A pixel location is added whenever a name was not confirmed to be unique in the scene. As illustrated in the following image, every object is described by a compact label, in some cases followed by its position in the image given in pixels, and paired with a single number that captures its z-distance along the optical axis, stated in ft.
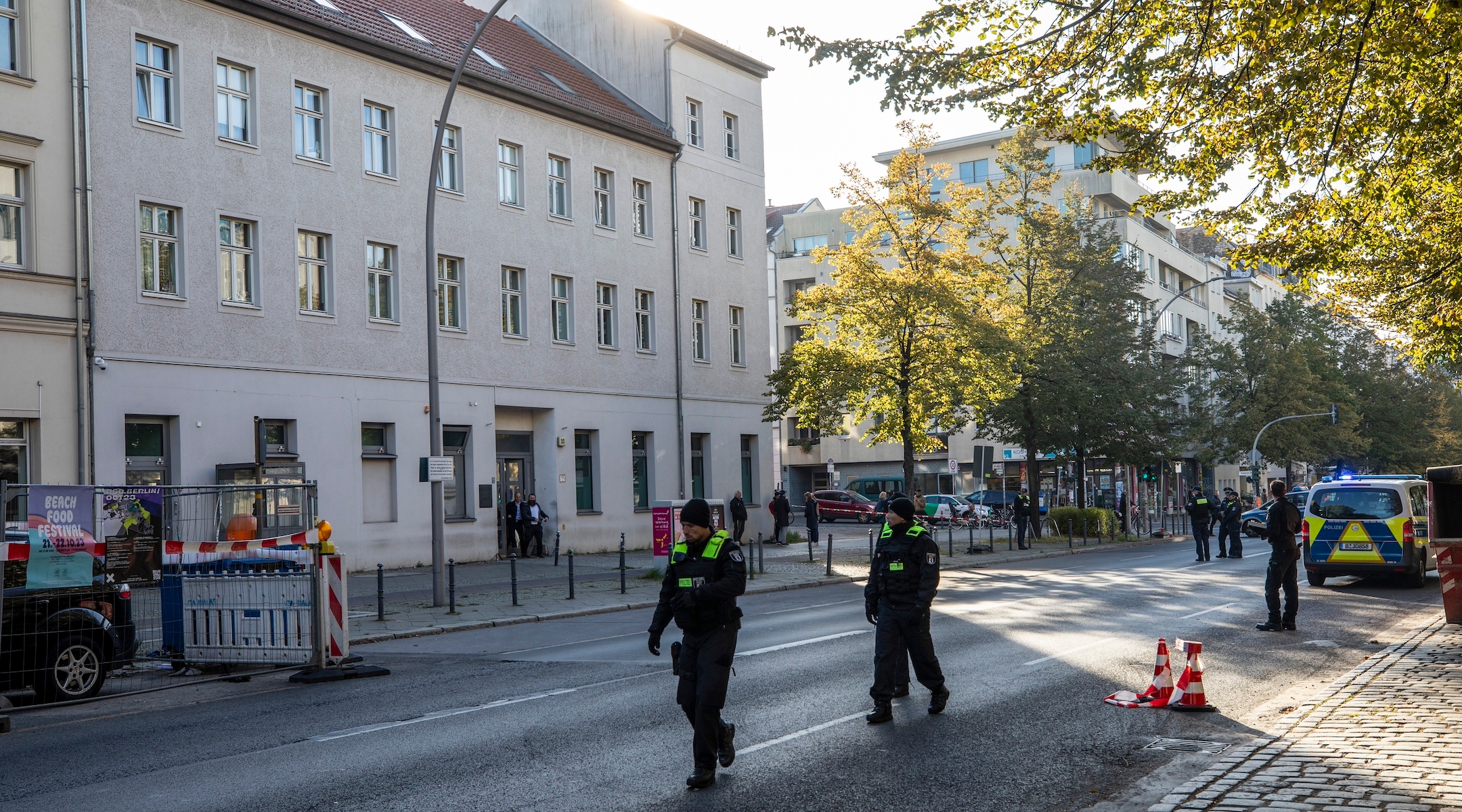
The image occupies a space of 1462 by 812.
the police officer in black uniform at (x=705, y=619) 24.00
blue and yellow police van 68.54
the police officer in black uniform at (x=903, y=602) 30.32
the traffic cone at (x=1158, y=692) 31.68
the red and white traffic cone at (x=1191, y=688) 30.91
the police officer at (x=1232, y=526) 101.76
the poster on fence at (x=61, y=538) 36.52
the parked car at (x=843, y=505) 181.27
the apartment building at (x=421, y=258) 74.08
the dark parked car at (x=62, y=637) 36.29
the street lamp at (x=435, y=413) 63.87
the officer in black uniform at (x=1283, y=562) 47.21
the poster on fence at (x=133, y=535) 39.40
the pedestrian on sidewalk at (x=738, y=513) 112.47
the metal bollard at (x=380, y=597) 59.57
